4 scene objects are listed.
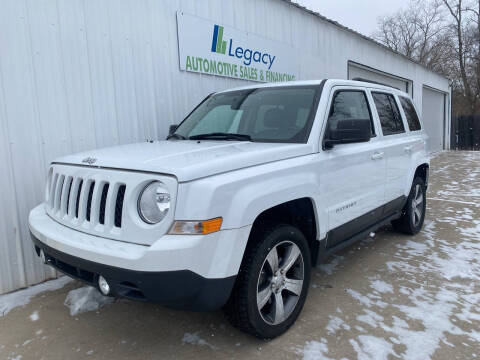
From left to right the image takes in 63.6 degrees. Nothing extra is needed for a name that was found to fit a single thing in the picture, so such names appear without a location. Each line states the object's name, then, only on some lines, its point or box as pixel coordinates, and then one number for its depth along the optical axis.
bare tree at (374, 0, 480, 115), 29.00
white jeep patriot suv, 2.16
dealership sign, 5.48
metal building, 3.70
